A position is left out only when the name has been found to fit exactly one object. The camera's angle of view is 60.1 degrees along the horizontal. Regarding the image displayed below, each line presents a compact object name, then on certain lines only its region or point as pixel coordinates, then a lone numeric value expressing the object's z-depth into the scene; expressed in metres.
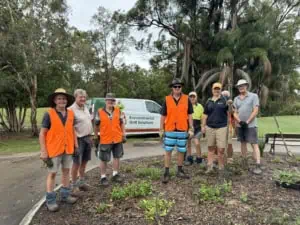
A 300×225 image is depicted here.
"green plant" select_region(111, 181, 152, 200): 3.91
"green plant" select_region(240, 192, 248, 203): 3.73
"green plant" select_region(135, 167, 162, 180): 4.78
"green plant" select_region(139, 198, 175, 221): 3.29
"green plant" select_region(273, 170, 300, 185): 4.23
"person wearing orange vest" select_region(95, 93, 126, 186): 4.48
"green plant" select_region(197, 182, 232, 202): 3.74
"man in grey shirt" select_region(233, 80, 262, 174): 5.04
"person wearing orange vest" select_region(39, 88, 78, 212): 3.56
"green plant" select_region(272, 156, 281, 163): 6.15
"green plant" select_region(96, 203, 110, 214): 3.57
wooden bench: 7.65
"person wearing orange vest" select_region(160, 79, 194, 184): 4.56
